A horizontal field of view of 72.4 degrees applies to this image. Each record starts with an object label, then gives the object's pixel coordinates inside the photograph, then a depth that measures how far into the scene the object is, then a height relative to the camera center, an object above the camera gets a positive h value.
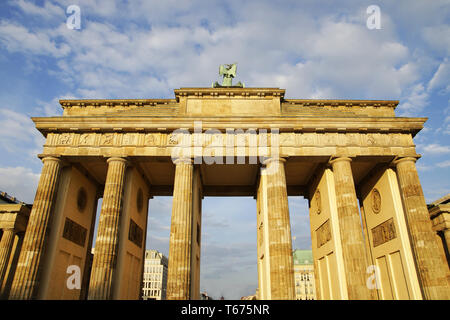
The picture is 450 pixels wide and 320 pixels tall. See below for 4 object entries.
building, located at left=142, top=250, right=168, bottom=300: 105.06 +7.86
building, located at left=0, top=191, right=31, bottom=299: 22.50 +4.57
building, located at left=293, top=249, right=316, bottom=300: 73.25 +5.65
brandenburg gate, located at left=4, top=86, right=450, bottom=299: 16.59 +6.48
